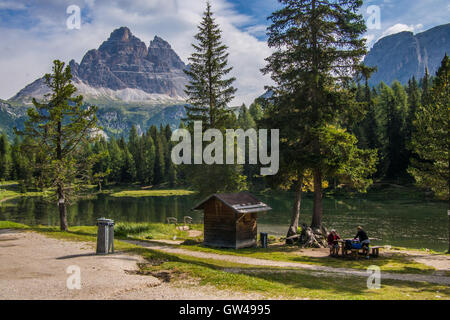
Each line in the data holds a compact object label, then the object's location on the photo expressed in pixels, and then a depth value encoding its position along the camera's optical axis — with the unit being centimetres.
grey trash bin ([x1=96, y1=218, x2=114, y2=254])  1756
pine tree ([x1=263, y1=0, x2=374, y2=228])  2788
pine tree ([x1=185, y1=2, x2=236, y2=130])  3834
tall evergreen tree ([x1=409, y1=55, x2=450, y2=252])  2334
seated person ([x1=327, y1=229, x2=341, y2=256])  2248
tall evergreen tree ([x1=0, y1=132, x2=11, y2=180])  11837
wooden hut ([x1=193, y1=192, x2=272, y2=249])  2469
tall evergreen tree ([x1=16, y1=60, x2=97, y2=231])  2712
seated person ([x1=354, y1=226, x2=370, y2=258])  2192
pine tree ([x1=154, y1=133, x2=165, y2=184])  12219
